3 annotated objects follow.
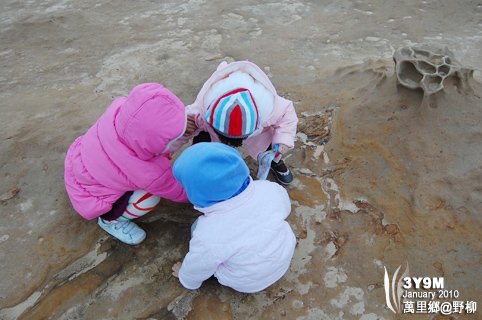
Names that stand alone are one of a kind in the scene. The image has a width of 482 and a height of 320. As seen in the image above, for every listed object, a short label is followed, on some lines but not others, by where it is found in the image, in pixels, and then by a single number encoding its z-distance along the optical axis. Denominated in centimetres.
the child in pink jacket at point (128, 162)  174
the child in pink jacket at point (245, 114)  183
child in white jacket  153
